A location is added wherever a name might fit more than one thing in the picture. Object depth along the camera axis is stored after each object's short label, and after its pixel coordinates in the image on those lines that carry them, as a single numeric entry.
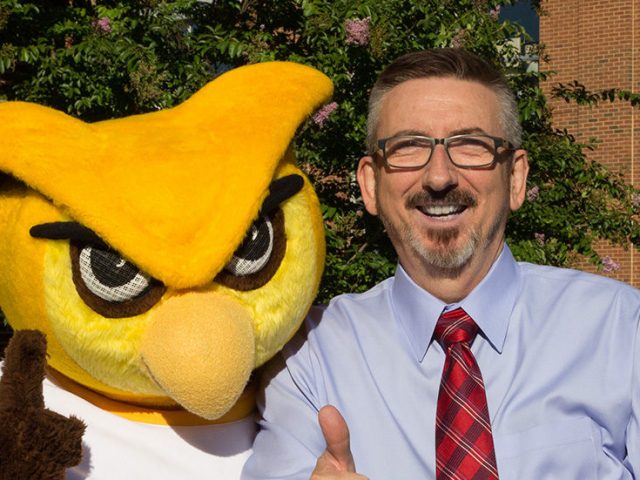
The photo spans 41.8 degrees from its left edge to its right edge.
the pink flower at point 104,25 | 3.85
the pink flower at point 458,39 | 4.17
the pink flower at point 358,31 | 3.78
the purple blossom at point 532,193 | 4.51
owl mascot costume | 1.90
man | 2.27
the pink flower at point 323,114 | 3.74
